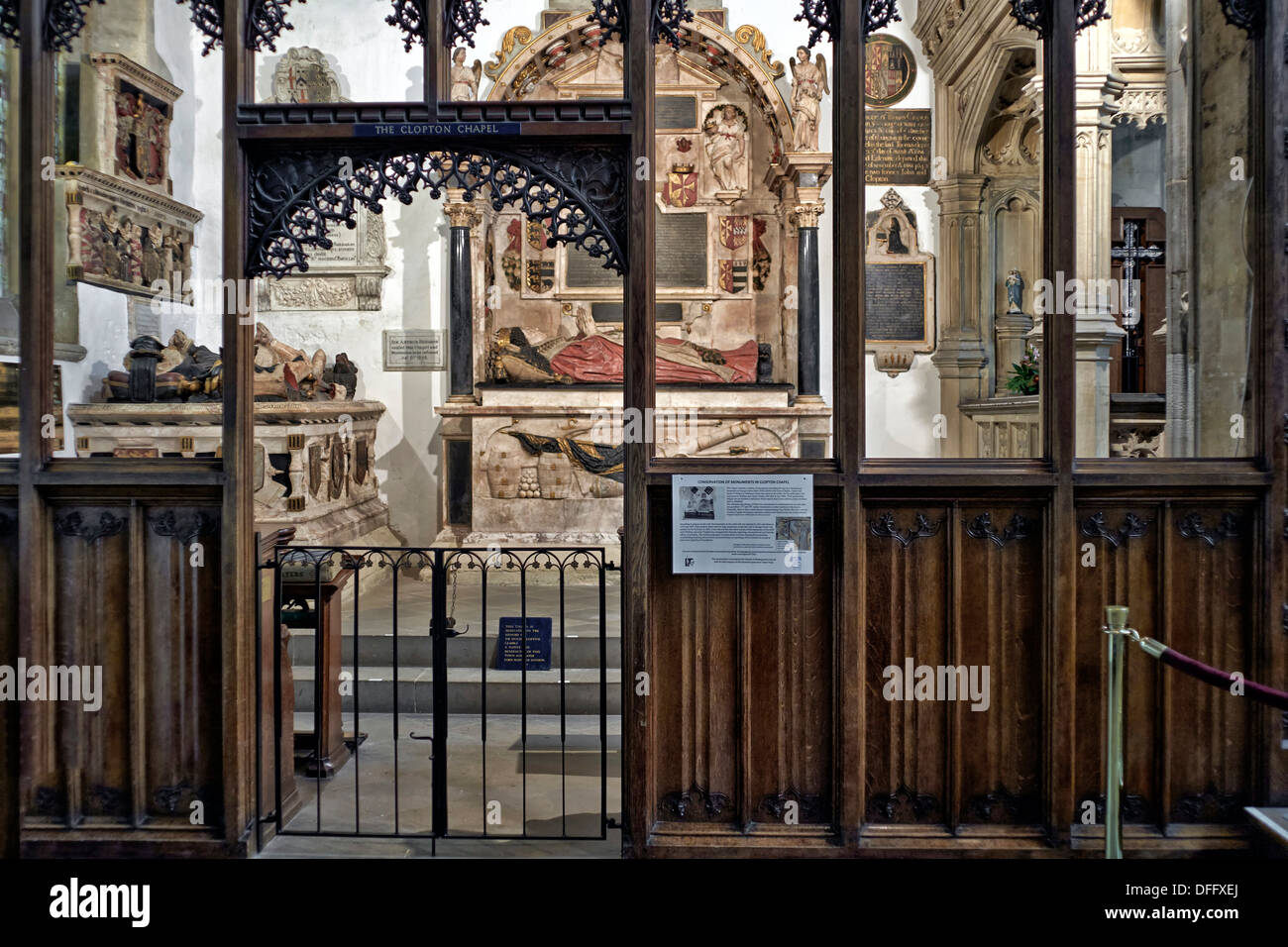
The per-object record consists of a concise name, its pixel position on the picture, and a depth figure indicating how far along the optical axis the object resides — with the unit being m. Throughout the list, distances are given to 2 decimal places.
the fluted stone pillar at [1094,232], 6.66
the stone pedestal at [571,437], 8.88
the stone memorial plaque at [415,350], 10.33
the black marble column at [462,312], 9.20
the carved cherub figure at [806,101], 9.23
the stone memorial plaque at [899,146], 10.37
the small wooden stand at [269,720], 4.16
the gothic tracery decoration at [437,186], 3.83
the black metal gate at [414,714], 4.19
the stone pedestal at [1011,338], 9.73
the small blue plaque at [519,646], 4.45
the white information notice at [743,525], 3.79
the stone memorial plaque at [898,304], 10.43
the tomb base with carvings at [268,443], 7.79
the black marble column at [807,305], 9.37
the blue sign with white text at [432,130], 3.80
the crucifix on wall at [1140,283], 10.02
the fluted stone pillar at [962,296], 10.07
